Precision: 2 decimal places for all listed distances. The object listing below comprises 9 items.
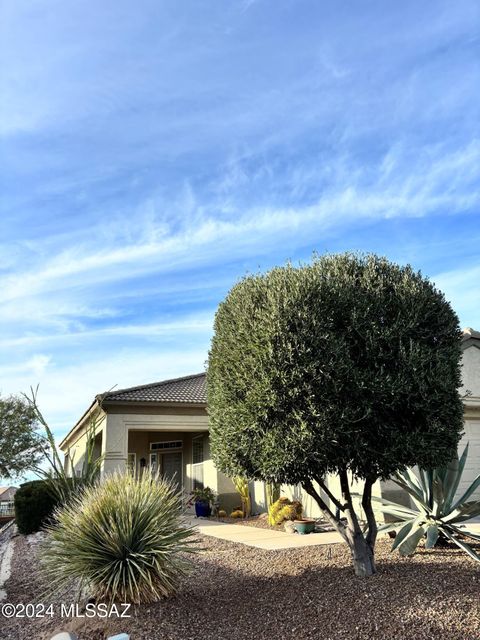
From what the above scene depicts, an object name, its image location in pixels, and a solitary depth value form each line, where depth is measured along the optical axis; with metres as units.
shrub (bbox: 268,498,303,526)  13.16
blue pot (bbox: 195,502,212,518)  17.00
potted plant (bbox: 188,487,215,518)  17.02
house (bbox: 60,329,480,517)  13.74
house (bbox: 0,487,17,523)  33.19
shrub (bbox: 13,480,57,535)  14.36
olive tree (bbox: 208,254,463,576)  5.69
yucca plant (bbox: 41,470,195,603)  5.59
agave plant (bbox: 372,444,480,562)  7.54
